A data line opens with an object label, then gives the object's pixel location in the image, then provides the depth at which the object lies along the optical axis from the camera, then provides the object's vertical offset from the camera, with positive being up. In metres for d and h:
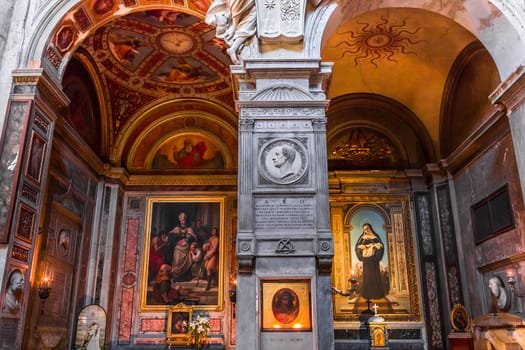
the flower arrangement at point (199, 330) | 10.66 +0.26
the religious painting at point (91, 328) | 10.05 +0.29
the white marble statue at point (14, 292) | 7.18 +0.72
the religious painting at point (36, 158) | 7.86 +2.90
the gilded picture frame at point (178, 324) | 11.56 +0.42
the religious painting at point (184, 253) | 12.01 +2.15
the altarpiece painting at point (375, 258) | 11.38 +1.93
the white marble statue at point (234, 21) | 7.95 +5.11
